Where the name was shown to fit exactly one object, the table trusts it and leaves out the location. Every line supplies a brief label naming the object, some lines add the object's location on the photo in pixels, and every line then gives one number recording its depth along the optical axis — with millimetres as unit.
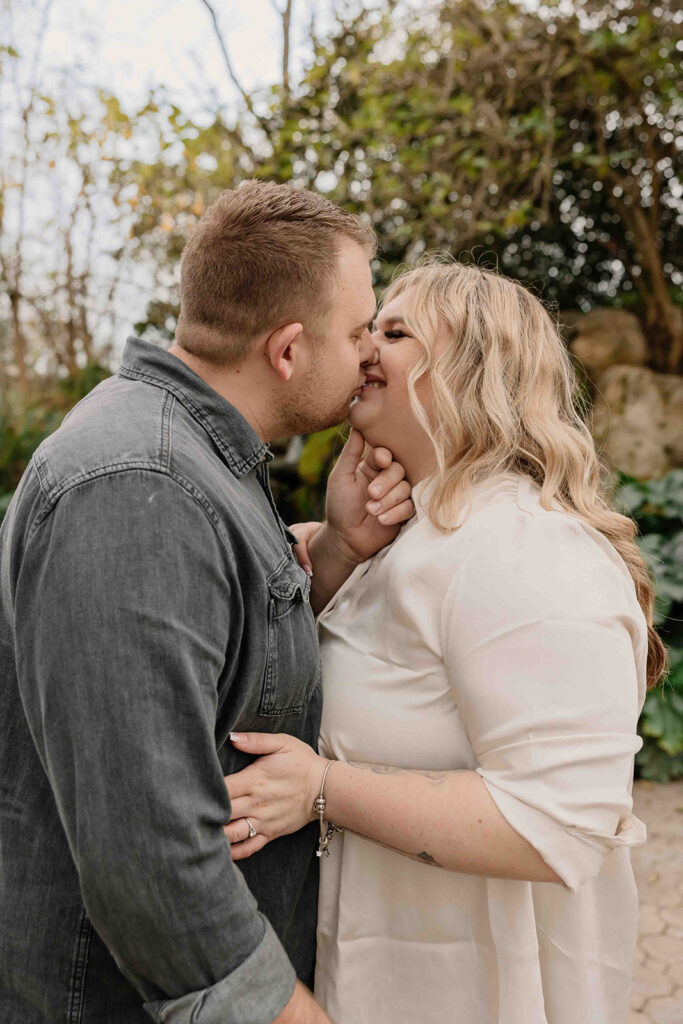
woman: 1429
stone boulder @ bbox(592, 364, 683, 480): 6301
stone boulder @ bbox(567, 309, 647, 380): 6832
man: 1110
